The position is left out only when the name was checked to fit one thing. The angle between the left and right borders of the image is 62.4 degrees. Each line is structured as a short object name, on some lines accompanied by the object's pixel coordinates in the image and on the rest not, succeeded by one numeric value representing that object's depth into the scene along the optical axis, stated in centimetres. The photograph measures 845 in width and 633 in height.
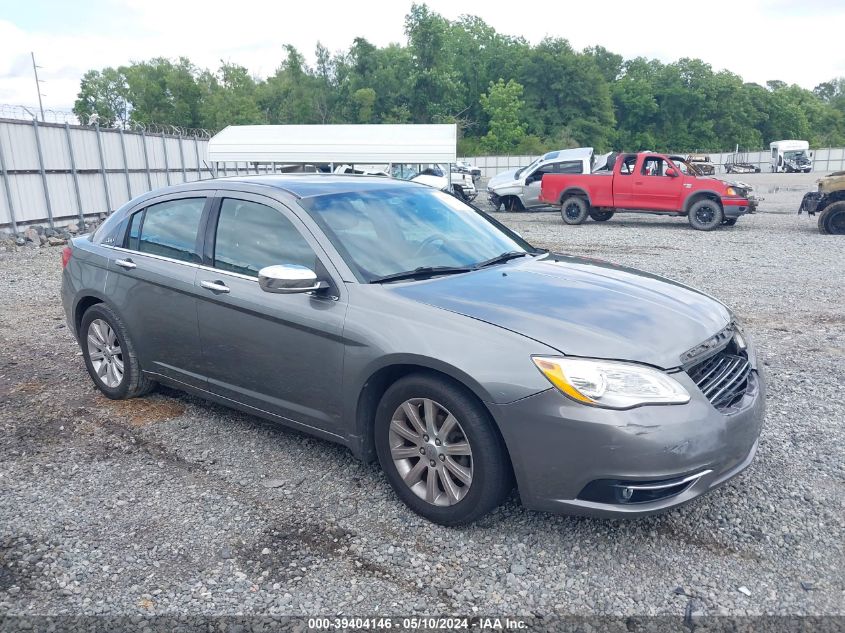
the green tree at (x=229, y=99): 7625
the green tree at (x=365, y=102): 6838
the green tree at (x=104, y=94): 9306
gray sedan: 289
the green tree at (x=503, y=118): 7025
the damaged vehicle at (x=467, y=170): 3505
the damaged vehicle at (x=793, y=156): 5688
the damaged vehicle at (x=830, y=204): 1554
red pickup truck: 1752
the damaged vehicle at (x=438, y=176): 2408
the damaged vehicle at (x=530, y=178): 2081
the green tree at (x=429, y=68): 7081
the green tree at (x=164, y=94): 8150
